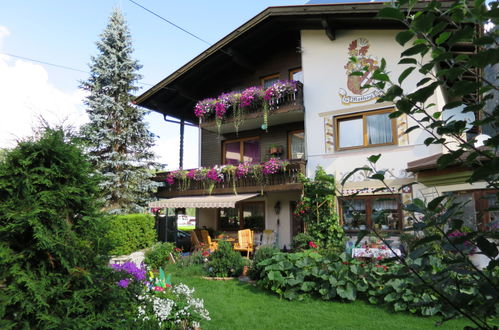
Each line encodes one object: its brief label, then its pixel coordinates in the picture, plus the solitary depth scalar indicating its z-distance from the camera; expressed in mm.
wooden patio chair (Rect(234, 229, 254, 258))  12930
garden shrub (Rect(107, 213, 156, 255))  11922
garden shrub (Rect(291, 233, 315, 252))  11250
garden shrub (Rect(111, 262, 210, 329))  4699
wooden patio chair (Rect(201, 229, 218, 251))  13540
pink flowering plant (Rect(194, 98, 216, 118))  14883
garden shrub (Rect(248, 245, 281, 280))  8891
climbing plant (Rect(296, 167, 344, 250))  11477
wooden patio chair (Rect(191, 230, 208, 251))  13789
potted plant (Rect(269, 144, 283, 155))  14469
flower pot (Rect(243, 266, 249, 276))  9944
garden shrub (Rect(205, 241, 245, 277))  10016
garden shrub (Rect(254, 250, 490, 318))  6805
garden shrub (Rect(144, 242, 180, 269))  10823
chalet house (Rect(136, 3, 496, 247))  11875
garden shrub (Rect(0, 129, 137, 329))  3154
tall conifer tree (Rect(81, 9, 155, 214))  15625
